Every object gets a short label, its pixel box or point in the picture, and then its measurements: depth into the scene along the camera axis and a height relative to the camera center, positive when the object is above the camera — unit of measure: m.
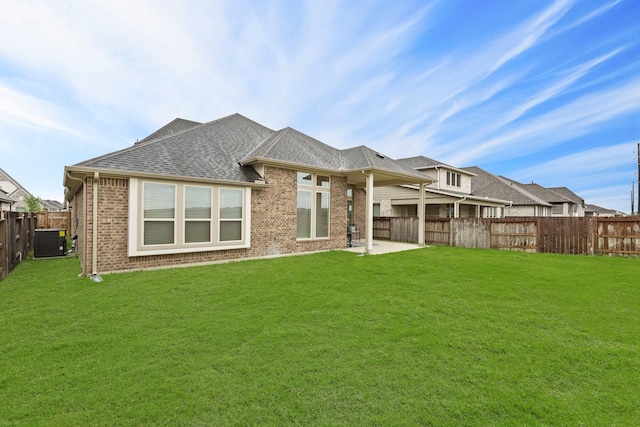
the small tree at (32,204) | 29.62 +1.11
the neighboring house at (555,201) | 31.73 +2.10
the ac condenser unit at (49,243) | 10.77 -1.08
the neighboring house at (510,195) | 26.81 +2.31
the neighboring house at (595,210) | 51.06 +1.96
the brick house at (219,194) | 7.59 +0.70
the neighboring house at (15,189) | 32.00 +2.86
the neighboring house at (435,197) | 19.19 +1.43
